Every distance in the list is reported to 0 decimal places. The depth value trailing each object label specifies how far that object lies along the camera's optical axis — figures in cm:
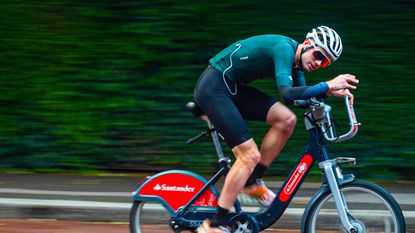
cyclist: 1084
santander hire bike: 1112
